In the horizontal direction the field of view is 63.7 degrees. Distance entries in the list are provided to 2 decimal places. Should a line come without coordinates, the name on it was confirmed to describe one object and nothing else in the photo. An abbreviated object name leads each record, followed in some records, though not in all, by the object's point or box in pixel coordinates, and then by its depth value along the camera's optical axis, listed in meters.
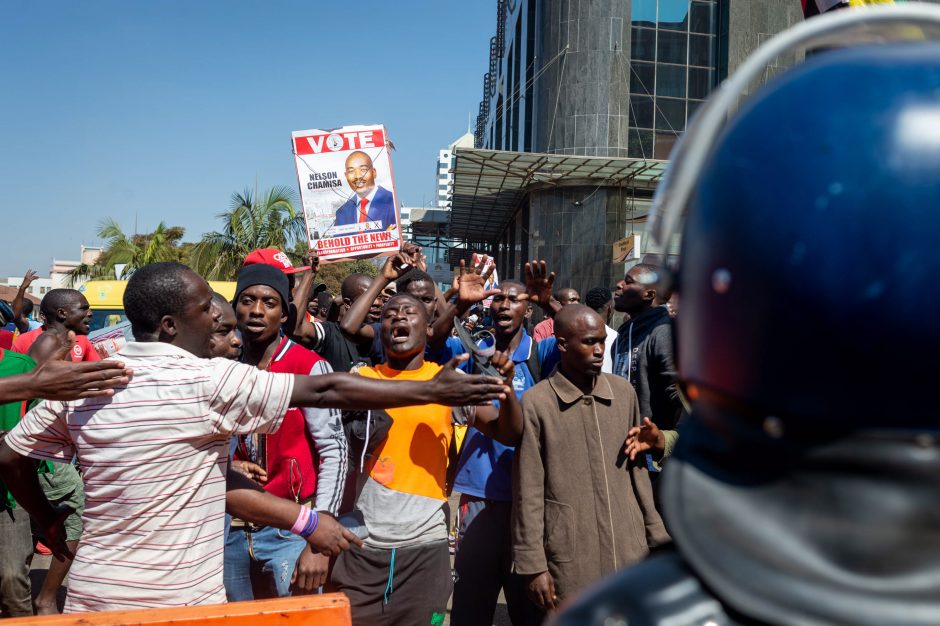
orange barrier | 2.03
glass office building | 17.62
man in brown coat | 3.41
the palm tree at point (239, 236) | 20.45
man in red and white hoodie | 3.35
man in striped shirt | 2.32
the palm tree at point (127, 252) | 22.62
